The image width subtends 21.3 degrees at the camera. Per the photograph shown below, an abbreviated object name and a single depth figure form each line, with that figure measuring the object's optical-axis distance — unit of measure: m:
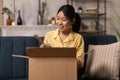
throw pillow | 3.00
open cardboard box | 2.29
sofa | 3.31
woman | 3.03
